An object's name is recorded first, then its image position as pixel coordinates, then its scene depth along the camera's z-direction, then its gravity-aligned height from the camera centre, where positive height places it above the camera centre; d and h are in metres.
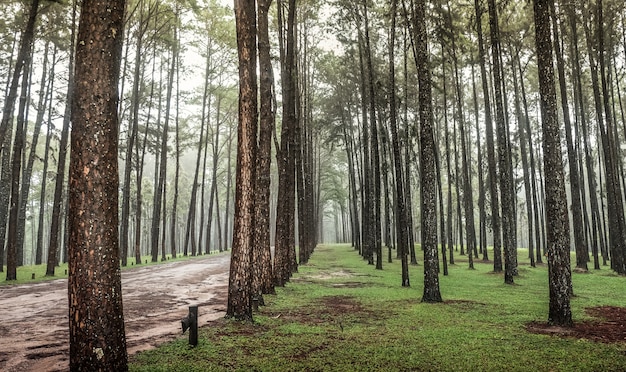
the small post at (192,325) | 5.56 -1.55
